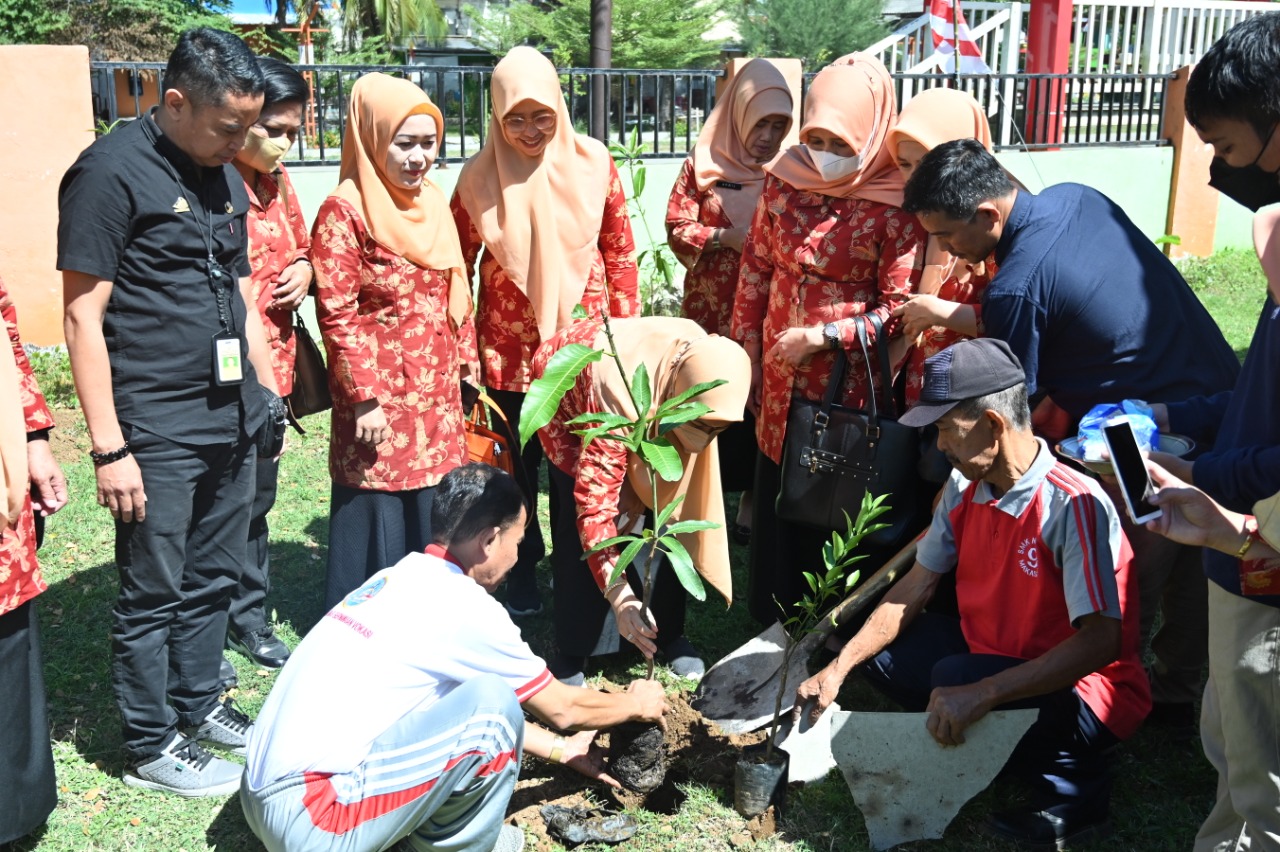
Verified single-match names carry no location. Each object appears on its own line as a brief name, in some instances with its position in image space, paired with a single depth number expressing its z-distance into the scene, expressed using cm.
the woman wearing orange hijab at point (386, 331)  345
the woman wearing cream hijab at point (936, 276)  320
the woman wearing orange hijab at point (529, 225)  389
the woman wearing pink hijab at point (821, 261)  344
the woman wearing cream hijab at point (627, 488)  292
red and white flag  835
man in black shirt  276
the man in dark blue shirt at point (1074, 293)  284
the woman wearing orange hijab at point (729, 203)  435
